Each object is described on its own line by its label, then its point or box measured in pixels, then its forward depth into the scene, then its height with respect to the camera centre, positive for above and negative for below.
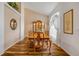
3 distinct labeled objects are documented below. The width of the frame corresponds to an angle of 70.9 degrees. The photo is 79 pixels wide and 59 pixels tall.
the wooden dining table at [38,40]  2.63 -0.54
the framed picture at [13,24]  2.68 +0.26
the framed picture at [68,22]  1.95 +0.27
